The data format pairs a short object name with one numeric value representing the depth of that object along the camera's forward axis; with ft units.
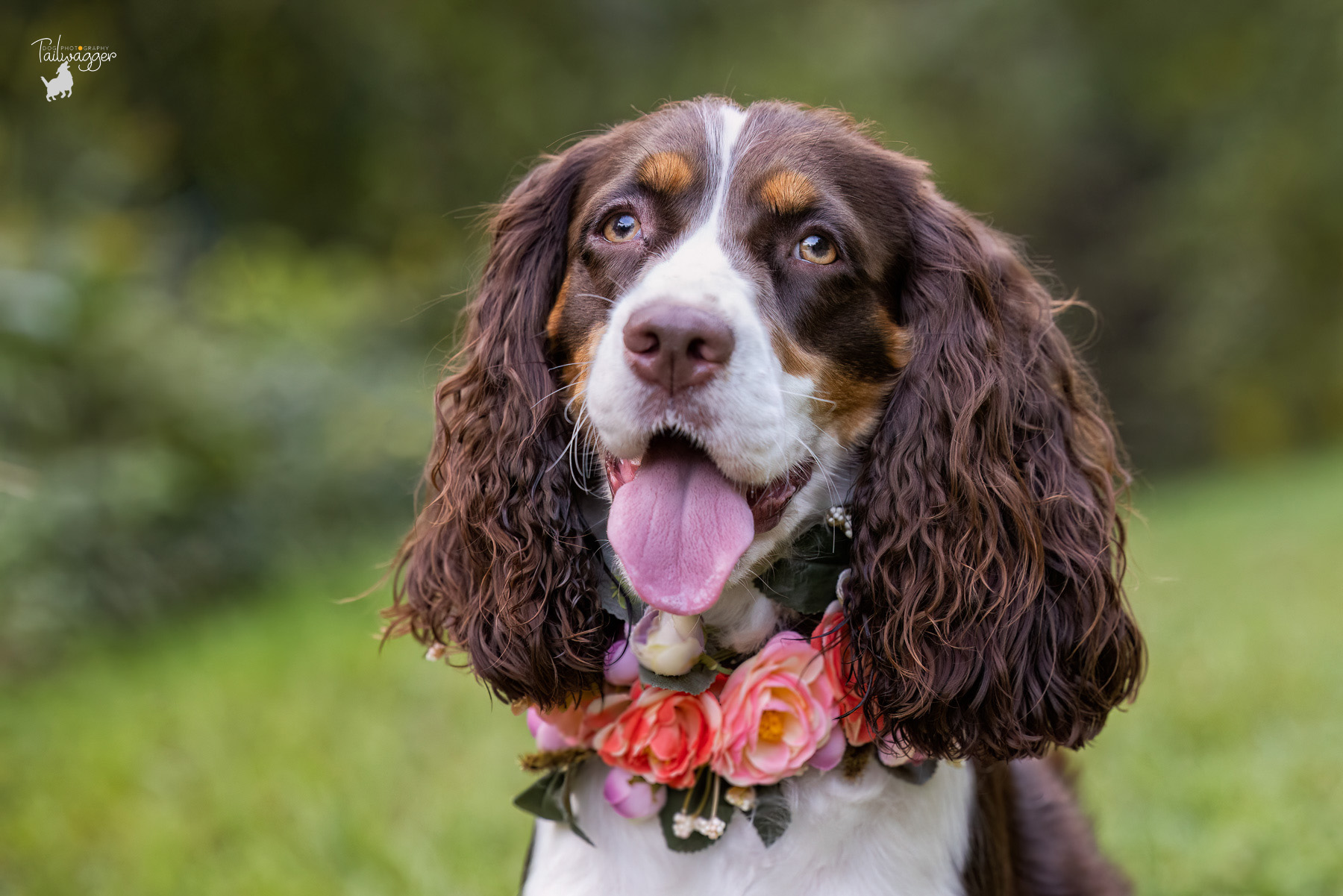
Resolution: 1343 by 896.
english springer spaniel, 7.42
